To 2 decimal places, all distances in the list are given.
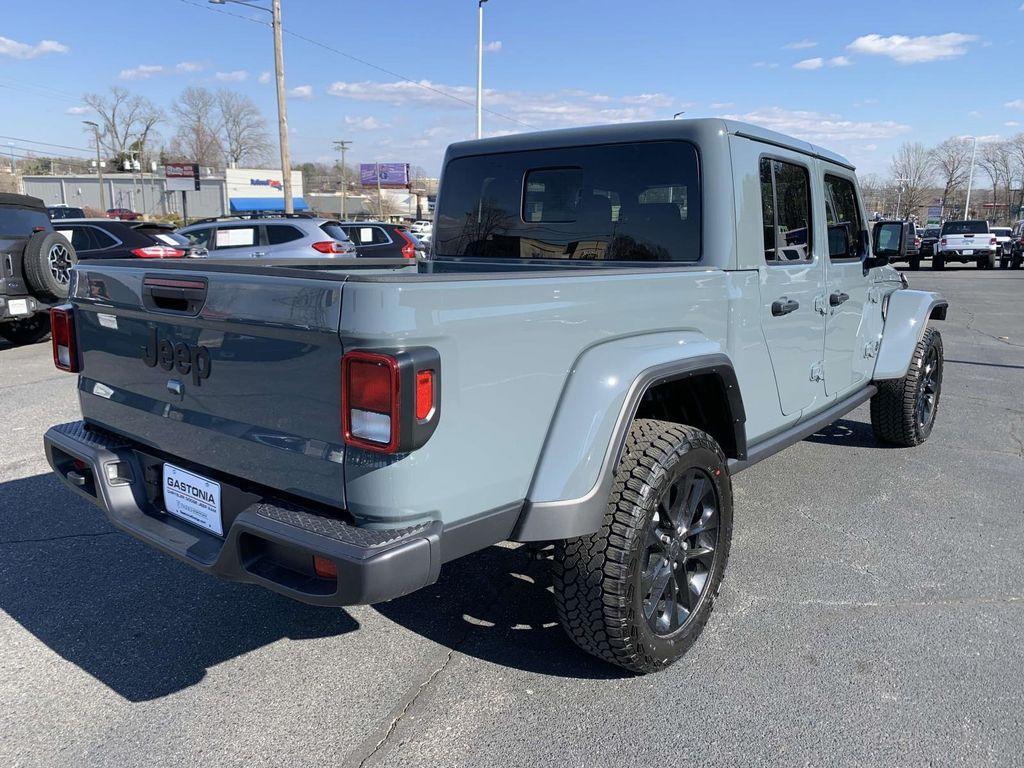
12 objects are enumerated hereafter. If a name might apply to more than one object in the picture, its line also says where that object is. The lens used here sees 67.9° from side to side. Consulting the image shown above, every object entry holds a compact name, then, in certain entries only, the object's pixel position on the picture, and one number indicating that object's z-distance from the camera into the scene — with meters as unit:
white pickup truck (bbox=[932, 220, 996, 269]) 27.19
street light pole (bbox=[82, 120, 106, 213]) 73.79
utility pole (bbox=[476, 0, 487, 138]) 24.70
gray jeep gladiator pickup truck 2.01
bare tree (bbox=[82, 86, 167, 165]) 88.94
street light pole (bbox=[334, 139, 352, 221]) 96.94
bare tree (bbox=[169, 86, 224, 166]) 91.75
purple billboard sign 109.44
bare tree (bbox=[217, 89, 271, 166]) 94.62
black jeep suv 8.44
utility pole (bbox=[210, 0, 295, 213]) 21.42
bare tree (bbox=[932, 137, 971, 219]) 80.94
